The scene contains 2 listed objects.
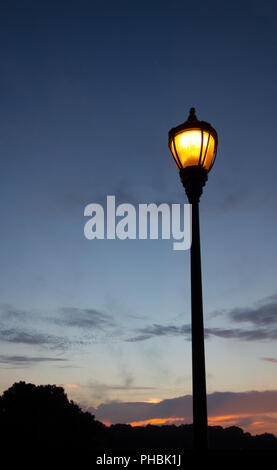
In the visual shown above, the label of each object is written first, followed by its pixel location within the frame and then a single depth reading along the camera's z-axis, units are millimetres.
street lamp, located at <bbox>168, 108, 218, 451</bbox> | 4801
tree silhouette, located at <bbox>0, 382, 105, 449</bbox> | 58684
